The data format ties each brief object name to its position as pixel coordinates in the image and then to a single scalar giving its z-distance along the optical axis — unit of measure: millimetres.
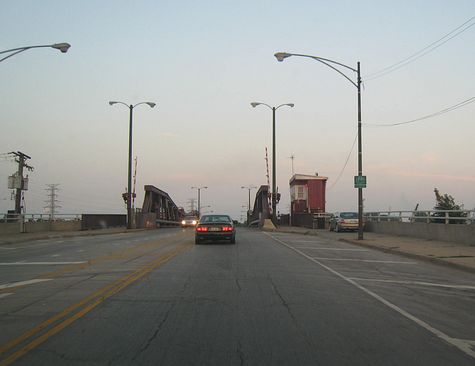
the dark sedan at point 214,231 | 24078
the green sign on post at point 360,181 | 26508
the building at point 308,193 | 52781
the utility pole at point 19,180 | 37938
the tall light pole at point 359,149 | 26203
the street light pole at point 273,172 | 45438
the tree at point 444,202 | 38875
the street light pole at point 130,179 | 44719
